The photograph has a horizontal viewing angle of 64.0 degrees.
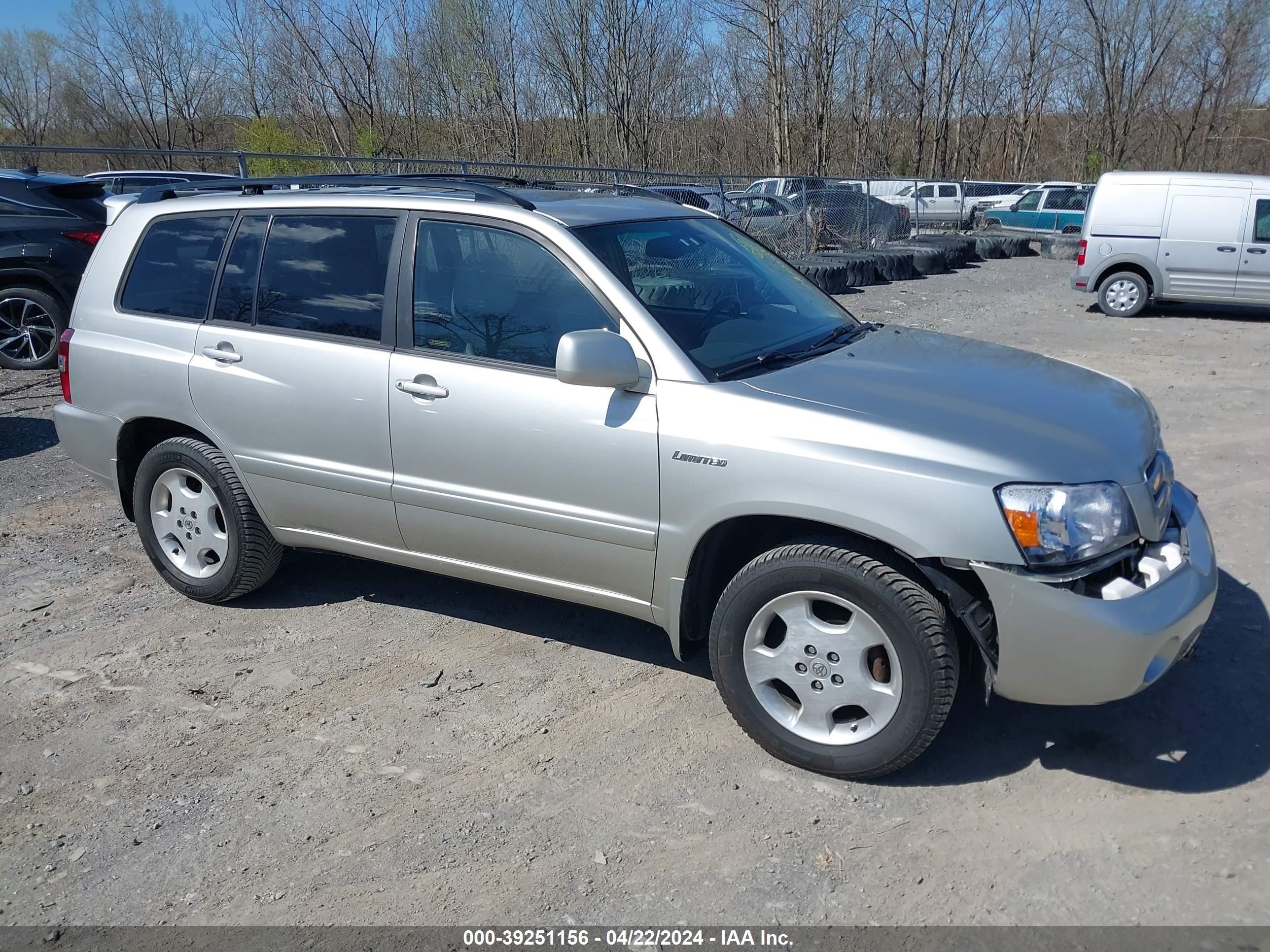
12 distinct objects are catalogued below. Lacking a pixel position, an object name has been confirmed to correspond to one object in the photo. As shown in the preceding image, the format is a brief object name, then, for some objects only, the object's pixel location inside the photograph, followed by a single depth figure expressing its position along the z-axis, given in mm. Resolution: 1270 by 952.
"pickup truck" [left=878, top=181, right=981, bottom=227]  28562
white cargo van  13742
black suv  9609
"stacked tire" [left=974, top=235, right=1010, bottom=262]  23141
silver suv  3131
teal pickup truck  27188
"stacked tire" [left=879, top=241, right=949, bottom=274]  19562
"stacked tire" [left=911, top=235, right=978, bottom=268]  21266
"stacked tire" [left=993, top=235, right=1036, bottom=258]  24375
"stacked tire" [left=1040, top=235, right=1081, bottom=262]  24531
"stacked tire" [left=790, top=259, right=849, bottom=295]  15711
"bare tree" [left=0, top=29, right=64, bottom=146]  35875
